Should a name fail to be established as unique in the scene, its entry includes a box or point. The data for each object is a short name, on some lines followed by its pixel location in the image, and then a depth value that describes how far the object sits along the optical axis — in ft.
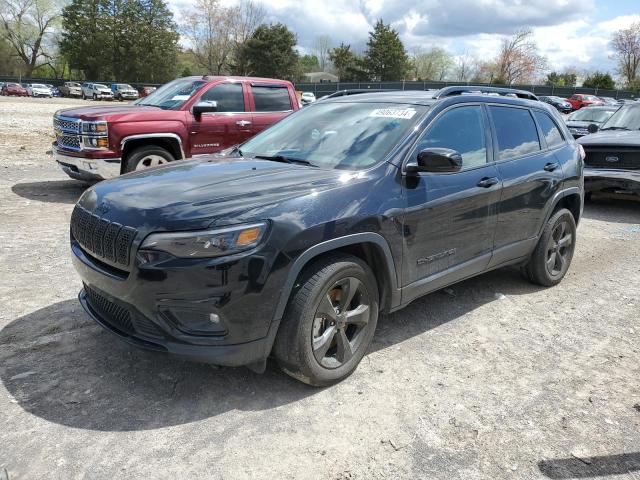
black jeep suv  9.06
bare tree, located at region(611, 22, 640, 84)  250.16
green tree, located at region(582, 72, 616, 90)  215.51
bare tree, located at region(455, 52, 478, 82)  311.88
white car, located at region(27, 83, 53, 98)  173.06
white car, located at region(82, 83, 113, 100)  167.94
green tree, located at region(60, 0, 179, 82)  212.43
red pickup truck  24.85
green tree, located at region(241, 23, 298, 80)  204.23
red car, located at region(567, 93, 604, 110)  147.33
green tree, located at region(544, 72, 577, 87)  261.24
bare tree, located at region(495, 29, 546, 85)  270.46
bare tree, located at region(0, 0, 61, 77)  246.27
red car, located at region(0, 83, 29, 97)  175.42
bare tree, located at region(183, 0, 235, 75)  218.18
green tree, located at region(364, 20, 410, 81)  231.30
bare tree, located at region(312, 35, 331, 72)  315.41
